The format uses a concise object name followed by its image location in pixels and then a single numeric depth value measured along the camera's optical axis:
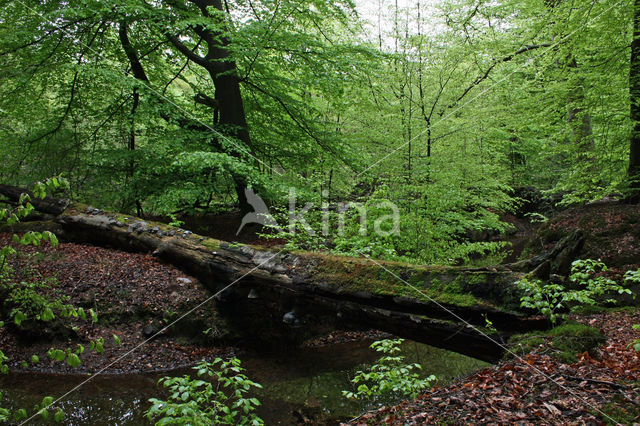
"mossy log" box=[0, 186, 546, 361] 3.83
